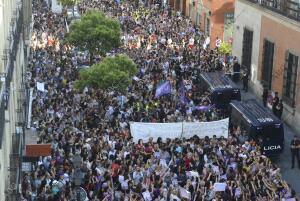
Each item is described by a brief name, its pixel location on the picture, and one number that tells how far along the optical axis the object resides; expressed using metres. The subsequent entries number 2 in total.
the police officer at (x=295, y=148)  27.68
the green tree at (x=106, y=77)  32.38
